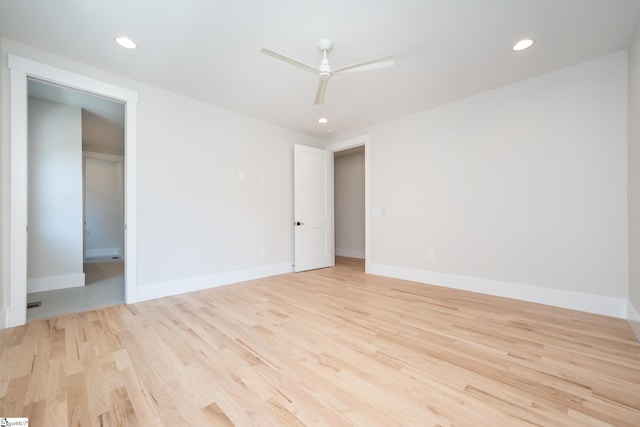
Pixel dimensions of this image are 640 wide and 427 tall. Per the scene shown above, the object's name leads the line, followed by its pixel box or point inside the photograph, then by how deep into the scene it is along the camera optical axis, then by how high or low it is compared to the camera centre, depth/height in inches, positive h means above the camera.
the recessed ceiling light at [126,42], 92.5 +64.0
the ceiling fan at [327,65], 86.1 +52.4
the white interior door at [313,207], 188.2 +3.3
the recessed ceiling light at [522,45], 93.2 +63.0
